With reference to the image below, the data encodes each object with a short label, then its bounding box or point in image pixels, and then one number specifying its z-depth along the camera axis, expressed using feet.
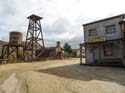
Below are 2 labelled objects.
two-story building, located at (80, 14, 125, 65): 33.09
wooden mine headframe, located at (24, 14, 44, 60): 68.69
